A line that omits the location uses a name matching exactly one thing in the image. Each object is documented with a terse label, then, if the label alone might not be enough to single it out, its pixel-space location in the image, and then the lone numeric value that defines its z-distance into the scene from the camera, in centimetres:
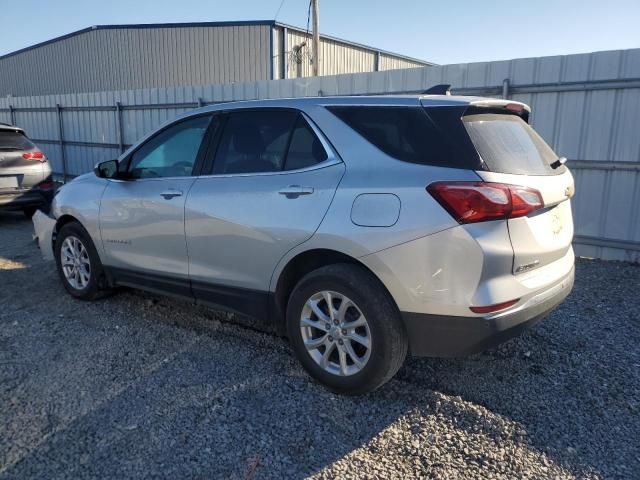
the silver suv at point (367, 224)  265
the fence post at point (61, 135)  1315
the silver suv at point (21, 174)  816
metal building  1962
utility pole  1491
